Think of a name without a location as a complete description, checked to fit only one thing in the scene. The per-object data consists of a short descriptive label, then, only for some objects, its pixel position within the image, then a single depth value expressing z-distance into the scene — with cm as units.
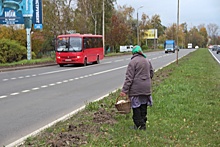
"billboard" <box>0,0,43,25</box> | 3338
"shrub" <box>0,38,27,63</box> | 3101
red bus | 3080
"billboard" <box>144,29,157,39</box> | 10891
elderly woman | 658
